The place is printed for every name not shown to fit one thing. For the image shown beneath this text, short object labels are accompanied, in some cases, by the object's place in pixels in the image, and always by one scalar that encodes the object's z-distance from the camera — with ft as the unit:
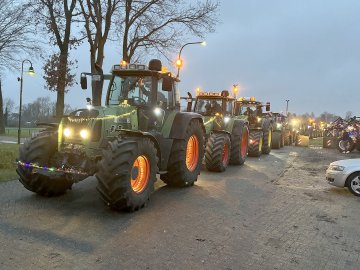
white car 32.48
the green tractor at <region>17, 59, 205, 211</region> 22.21
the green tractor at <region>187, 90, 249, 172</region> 40.06
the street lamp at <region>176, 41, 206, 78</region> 49.18
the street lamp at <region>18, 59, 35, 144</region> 78.85
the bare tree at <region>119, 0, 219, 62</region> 72.74
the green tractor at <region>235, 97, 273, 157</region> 63.26
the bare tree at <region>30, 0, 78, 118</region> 67.21
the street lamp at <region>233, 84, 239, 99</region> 61.21
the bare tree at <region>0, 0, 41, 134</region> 87.20
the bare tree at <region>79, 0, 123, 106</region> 66.90
